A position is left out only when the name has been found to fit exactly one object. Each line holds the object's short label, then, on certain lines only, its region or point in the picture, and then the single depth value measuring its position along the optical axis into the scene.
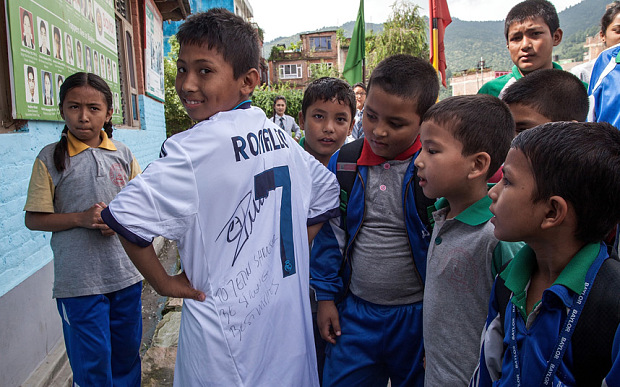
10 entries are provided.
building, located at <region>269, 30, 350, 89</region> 51.06
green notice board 2.70
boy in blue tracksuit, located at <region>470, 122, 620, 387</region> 0.94
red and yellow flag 7.02
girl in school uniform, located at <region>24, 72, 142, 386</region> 2.13
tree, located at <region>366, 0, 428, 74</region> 31.47
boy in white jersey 1.21
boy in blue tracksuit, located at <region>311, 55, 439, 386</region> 1.69
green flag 8.48
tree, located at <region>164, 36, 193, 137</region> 15.61
